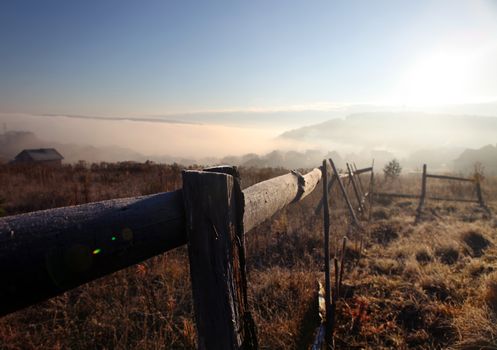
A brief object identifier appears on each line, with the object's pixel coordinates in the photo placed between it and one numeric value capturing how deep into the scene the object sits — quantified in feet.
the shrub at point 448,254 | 17.33
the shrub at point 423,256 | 17.36
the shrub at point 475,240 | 19.60
